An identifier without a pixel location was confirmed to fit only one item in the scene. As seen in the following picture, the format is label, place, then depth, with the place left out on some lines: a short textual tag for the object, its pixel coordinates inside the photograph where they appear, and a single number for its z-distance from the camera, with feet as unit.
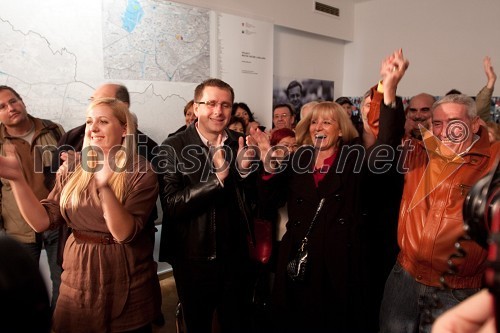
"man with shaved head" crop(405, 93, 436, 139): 10.52
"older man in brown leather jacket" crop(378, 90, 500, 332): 4.87
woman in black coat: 5.99
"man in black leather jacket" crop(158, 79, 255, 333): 6.32
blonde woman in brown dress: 5.06
